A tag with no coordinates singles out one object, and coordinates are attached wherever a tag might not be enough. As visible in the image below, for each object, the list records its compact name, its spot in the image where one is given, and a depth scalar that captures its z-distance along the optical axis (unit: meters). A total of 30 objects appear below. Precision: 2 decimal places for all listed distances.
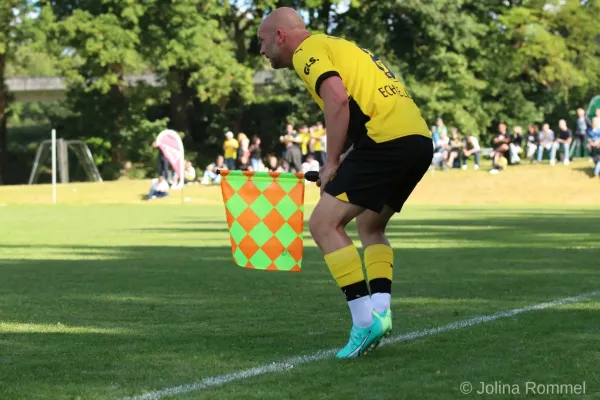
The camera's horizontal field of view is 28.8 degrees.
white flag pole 37.42
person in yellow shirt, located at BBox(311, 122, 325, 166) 38.97
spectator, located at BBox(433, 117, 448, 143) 41.91
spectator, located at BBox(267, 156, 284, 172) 42.59
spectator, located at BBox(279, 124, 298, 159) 39.78
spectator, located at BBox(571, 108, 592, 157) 38.67
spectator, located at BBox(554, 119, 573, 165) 39.47
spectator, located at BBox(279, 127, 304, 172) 39.97
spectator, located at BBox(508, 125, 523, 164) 41.41
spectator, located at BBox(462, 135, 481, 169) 42.05
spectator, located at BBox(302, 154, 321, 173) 37.30
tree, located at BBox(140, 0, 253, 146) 51.53
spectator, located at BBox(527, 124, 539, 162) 43.34
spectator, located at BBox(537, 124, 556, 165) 40.41
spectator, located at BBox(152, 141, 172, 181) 37.66
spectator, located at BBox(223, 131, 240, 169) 40.69
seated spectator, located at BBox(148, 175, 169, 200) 37.22
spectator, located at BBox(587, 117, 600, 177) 34.88
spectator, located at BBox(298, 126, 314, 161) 40.25
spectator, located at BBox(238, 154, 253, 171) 40.06
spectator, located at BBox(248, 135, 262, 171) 41.09
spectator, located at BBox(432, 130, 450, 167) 42.06
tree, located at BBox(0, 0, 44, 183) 51.12
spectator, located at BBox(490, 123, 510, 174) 39.38
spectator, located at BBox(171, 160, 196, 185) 41.68
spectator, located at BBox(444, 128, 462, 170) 42.27
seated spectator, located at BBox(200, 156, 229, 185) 41.88
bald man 6.11
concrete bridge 77.06
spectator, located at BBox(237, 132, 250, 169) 40.12
